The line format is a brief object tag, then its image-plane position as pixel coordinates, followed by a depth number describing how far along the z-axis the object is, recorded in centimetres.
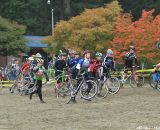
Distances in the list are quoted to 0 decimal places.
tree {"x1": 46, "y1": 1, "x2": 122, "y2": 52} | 3316
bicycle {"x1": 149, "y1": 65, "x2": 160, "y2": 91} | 2184
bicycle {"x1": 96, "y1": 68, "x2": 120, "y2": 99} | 1964
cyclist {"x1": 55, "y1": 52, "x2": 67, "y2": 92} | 2072
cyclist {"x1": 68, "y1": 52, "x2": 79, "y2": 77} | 2048
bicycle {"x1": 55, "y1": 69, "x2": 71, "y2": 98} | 1919
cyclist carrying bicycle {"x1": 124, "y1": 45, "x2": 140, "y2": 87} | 2373
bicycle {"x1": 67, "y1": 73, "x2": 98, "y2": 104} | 1828
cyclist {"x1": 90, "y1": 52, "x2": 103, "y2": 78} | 1966
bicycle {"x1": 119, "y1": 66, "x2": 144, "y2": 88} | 2364
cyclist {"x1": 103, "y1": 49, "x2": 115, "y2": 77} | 2076
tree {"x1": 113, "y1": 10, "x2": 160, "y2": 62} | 3031
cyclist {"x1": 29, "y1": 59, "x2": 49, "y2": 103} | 1889
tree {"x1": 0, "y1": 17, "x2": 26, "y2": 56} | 4266
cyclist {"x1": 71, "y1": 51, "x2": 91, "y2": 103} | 1881
